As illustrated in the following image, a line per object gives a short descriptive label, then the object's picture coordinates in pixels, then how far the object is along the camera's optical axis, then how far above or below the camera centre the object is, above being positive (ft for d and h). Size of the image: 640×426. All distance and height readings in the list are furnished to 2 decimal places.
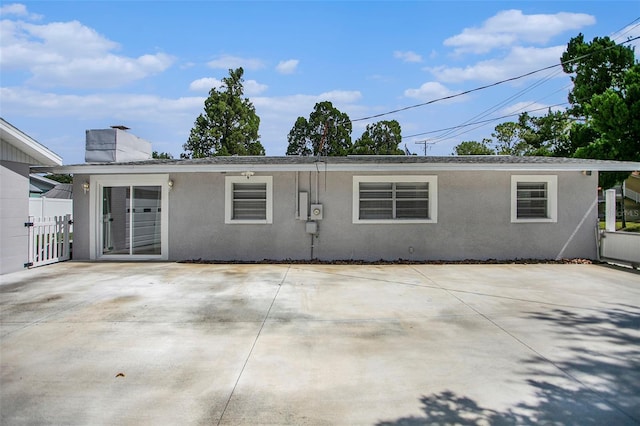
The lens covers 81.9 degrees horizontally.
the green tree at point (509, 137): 119.34 +25.93
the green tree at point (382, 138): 129.59 +27.83
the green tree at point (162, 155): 116.79 +18.92
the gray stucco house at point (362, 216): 32.30 -0.11
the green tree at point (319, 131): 125.39 +29.00
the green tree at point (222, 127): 90.12 +21.48
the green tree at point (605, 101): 52.75 +17.84
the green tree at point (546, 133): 83.23 +23.00
